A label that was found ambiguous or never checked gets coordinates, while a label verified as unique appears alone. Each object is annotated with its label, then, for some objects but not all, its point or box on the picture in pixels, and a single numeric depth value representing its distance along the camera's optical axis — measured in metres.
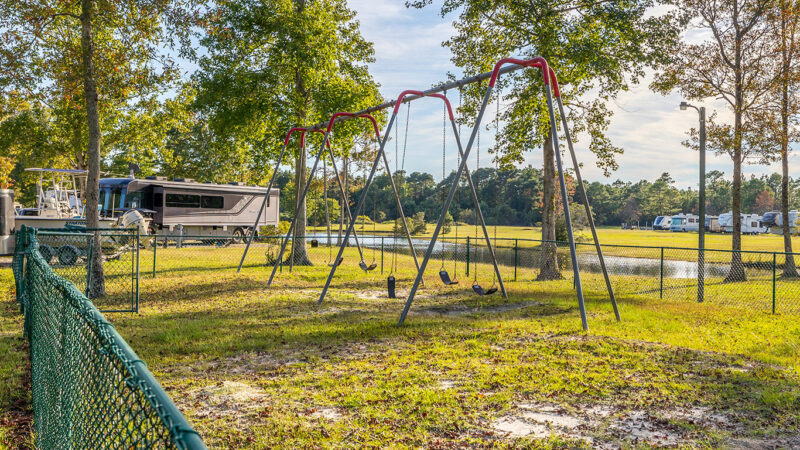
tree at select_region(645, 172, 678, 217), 80.50
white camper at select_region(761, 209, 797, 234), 54.11
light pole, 12.66
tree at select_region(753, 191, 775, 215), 82.25
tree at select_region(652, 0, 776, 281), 17.11
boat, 15.93
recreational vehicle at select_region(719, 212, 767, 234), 56.75
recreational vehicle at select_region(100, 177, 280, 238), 22.91
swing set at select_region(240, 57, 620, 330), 8.52
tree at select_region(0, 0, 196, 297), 9.66
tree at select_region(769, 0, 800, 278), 16.62
